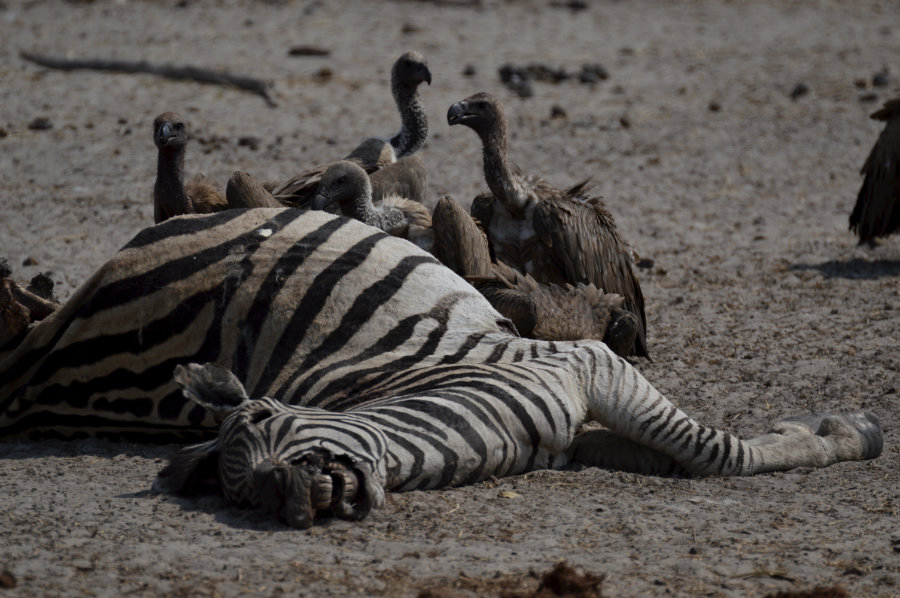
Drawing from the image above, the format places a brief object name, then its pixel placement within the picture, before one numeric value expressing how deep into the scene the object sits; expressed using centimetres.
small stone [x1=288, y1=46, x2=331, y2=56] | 2803
